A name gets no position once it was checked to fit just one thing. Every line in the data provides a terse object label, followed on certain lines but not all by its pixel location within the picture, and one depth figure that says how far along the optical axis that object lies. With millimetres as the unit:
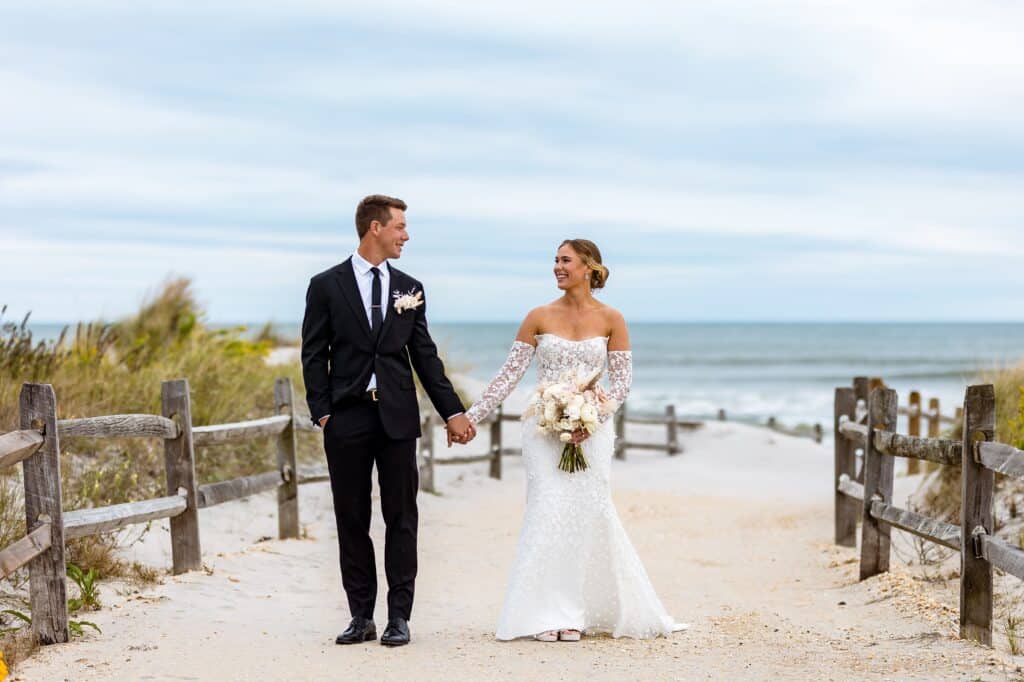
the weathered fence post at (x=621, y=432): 23484
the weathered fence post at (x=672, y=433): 23859
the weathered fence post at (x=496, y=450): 18531
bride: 6871
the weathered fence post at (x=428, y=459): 15828
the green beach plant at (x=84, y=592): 7535
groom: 6539
